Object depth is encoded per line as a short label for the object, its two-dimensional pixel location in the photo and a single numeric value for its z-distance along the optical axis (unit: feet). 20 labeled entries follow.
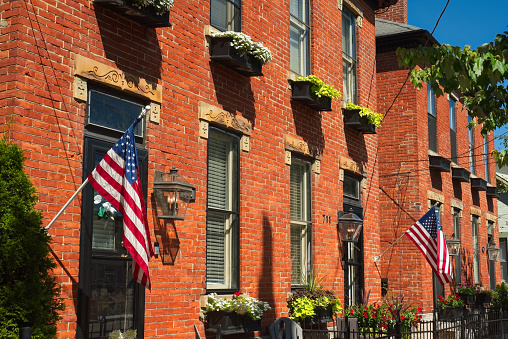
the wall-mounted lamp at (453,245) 65.39
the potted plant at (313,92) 39.50
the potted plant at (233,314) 29.63
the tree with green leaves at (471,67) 26.51
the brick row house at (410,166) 60.85
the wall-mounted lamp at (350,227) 43.83
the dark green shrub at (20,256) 18.66
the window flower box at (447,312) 61.00
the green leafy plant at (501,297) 73.97
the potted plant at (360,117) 46.47
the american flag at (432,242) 46.91
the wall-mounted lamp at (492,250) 85.05
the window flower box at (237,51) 32.01
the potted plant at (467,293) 69.21
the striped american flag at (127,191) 21.62
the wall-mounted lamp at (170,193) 27.22
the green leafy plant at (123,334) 24.17
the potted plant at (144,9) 25.24
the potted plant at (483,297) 75.27
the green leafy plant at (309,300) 36.91
